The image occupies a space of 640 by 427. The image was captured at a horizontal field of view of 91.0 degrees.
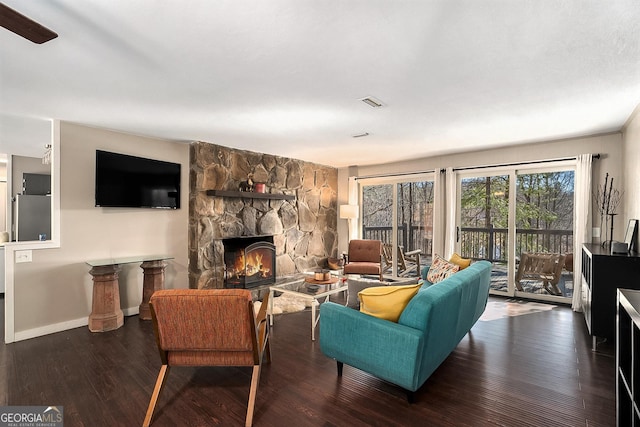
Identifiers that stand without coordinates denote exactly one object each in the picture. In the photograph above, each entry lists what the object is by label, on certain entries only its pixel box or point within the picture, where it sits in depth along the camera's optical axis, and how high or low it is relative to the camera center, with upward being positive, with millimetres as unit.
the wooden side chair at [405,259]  6277 -945
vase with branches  4180 +165
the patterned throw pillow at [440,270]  3648 -677
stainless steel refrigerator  5047 -100
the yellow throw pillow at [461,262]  3719 -582
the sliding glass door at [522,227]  4766 -216
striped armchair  2014 -778
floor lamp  6641 +24
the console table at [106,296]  3637 -995
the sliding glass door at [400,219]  6113 -126
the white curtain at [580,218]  4309 -56
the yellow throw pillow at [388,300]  2279 -647
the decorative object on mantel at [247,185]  5194 +447
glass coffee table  3472 -934
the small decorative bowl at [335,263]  6652 -1079
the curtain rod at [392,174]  5965 +780
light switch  3396 -491
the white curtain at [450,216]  5535 -50
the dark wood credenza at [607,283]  2938 -658
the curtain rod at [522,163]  4324 +791
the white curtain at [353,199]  6867 +298
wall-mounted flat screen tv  3932 +397
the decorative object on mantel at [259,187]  5324 +426
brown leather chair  5707 -772
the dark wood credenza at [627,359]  1427 -723
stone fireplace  4703 +21
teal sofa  2100 -888
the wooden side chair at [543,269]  4812 -873
